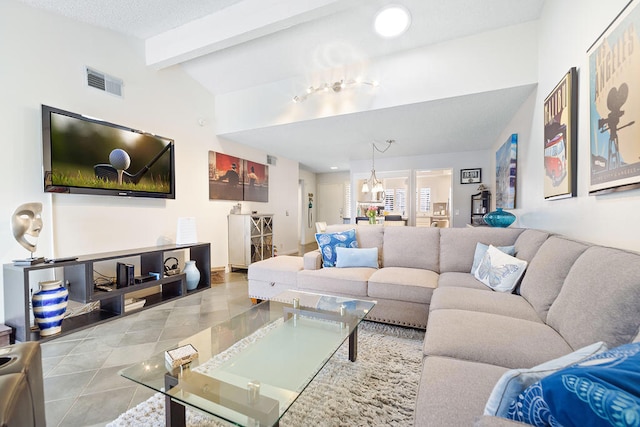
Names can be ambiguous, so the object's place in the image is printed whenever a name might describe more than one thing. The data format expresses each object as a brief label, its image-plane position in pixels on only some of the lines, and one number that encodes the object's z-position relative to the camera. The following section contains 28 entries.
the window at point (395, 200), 6.90
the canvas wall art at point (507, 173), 3.24
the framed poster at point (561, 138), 1.79
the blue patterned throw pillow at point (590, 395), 0.42
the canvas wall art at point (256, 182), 4.99
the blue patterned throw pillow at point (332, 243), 2.90
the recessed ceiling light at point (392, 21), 2.53
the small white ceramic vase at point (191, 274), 3.34
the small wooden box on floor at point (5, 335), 2.01
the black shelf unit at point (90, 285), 2.02
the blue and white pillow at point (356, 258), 2.79
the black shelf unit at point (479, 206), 5.02
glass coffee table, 0.97
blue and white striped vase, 2.11
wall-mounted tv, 2.37
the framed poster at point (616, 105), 1.19
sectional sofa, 0.90
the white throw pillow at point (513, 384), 0.63
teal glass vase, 2.73
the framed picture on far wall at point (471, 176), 5.44
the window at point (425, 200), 7.33
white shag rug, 1.28
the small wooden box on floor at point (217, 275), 3.95
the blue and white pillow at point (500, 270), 1.90
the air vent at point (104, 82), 2.71
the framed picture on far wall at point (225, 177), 4.25
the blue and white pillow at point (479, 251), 2.25
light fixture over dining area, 4.90
